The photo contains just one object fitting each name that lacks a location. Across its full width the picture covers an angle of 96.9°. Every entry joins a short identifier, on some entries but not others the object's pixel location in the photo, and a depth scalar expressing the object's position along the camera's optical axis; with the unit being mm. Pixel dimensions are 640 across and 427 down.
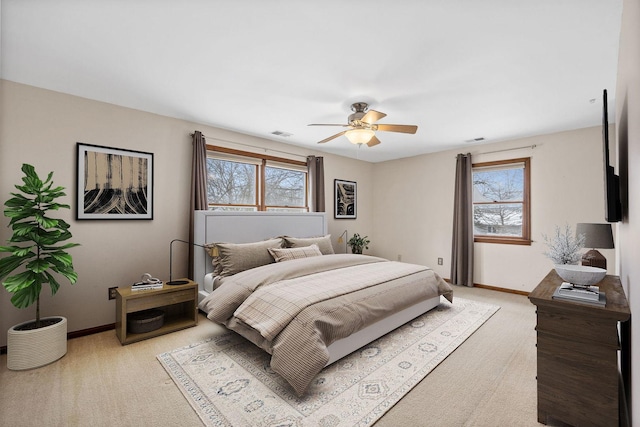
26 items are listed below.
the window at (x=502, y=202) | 4562
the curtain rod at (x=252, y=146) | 4013
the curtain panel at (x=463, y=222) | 4969
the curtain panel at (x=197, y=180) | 3721
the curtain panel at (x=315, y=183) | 5176
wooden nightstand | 2789
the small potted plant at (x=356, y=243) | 5766
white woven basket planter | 2299
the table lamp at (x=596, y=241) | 2799
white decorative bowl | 1722
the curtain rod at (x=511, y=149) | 4436
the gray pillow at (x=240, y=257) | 3350
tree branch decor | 2215
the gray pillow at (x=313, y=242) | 4078
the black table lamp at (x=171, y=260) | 3356
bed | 2131
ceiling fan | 3000
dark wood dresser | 1524
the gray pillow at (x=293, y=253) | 3620
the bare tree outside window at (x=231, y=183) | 4141
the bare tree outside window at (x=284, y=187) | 4773
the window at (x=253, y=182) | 4172
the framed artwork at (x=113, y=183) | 2996
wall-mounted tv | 1786
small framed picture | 5742
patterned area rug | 1812
